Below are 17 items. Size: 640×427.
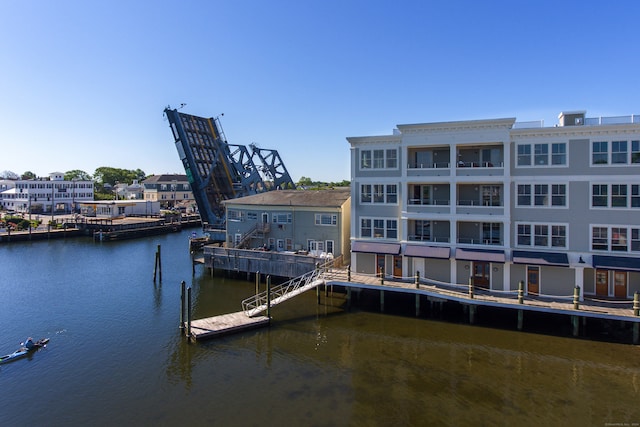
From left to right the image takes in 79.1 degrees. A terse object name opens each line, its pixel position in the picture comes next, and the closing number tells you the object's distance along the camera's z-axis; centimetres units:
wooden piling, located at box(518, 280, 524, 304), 2230
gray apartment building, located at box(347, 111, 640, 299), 2280
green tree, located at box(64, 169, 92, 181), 14862
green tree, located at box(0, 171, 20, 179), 15438
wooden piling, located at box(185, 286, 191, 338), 2202
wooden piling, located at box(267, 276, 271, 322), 2428
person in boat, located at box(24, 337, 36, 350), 2056
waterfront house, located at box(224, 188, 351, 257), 3272
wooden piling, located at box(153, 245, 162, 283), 3591
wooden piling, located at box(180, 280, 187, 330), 2297
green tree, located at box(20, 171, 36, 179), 14689
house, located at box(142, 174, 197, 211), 10512
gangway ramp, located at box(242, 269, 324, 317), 2528
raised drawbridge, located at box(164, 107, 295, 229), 5162
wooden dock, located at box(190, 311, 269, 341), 2201
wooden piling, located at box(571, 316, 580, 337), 2145
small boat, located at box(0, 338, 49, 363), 1956
